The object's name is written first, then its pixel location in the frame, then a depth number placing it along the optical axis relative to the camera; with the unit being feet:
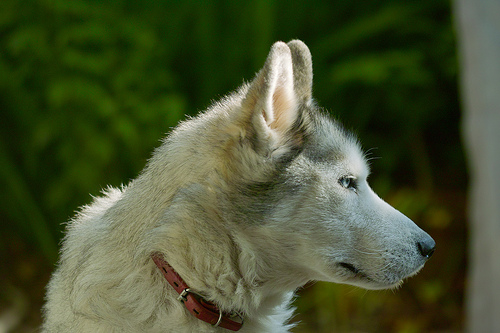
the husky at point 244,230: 15.58
